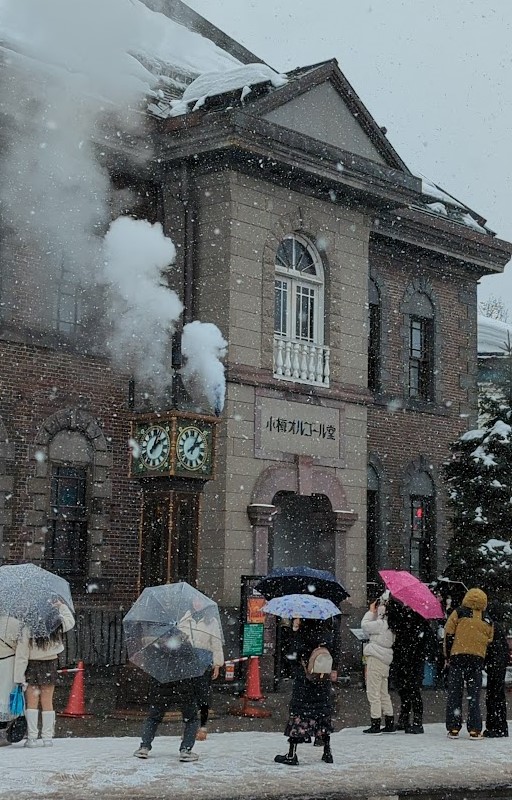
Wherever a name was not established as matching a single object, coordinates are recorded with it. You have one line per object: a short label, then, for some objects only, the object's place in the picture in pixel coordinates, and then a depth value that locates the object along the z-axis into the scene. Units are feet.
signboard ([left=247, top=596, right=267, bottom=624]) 55.52
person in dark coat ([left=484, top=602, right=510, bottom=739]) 43.93
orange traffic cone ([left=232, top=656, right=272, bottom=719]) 48.14
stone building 58.18
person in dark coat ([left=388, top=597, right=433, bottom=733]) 44.27
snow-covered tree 64.64
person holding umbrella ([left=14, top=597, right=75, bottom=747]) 36.83
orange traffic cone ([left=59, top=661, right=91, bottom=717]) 45.24
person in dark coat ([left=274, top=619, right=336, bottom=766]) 35.40
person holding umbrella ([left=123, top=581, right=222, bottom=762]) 34.53
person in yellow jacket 43.52
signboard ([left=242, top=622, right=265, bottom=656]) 54.95
